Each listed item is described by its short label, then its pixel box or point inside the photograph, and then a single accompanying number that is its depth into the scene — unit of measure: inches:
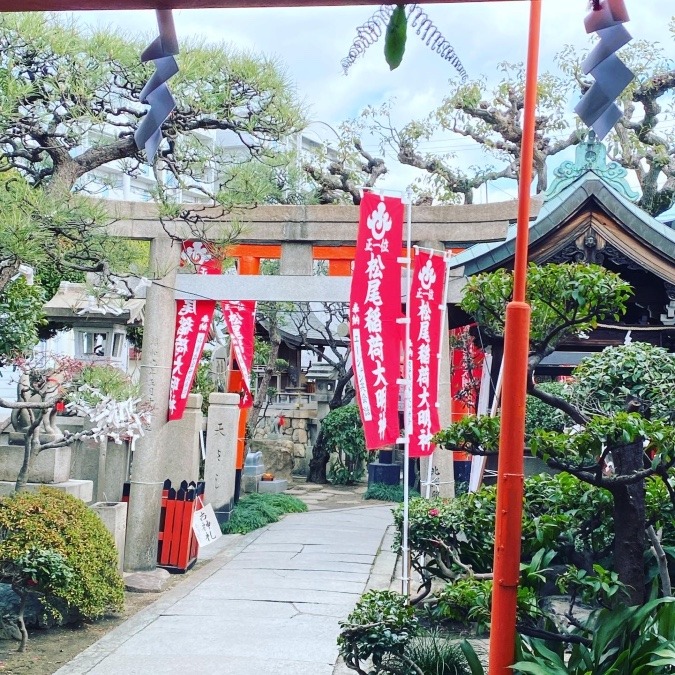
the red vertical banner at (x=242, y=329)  588.4
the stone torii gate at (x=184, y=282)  442.3
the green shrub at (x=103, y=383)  358.7
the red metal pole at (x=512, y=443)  124.0
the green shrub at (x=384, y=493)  813.9
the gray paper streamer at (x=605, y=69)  82.1
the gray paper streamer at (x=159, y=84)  87.0
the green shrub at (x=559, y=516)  202.5
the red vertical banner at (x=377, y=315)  359.9
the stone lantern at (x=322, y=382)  1042.1
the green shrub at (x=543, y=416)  509.4
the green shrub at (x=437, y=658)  235.6
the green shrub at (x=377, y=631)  225.6
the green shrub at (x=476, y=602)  186.1
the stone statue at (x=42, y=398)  358.9
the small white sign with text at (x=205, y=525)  469.1
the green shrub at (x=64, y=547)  308.7
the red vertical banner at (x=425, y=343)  376.2
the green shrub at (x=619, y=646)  179.2
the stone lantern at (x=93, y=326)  487.2
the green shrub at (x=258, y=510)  603.8
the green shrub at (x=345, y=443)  898.7
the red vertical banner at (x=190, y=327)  464.1
